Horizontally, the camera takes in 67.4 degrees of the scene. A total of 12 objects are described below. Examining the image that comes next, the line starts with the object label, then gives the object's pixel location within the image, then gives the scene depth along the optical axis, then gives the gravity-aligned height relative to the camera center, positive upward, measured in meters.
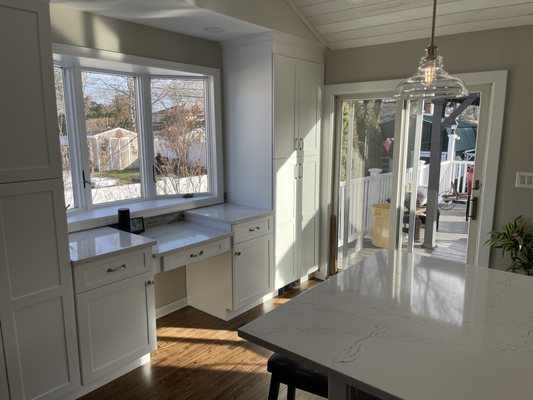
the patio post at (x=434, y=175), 3.38 -0.30
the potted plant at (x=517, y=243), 2.81 -0.74
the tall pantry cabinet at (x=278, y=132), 3.36 +0.07
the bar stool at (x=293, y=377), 1.53 -0.92
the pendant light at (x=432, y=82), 1.57 +0.23
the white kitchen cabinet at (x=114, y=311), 2.26 -1.01
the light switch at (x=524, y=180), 2.89 -0.28
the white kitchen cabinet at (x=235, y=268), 3.21 -1.06
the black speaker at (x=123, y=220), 2.83 -0.56
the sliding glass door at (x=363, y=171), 3.78 -0.30
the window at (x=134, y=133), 2.88 +0.07
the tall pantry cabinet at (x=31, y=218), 1.88 -0.38
